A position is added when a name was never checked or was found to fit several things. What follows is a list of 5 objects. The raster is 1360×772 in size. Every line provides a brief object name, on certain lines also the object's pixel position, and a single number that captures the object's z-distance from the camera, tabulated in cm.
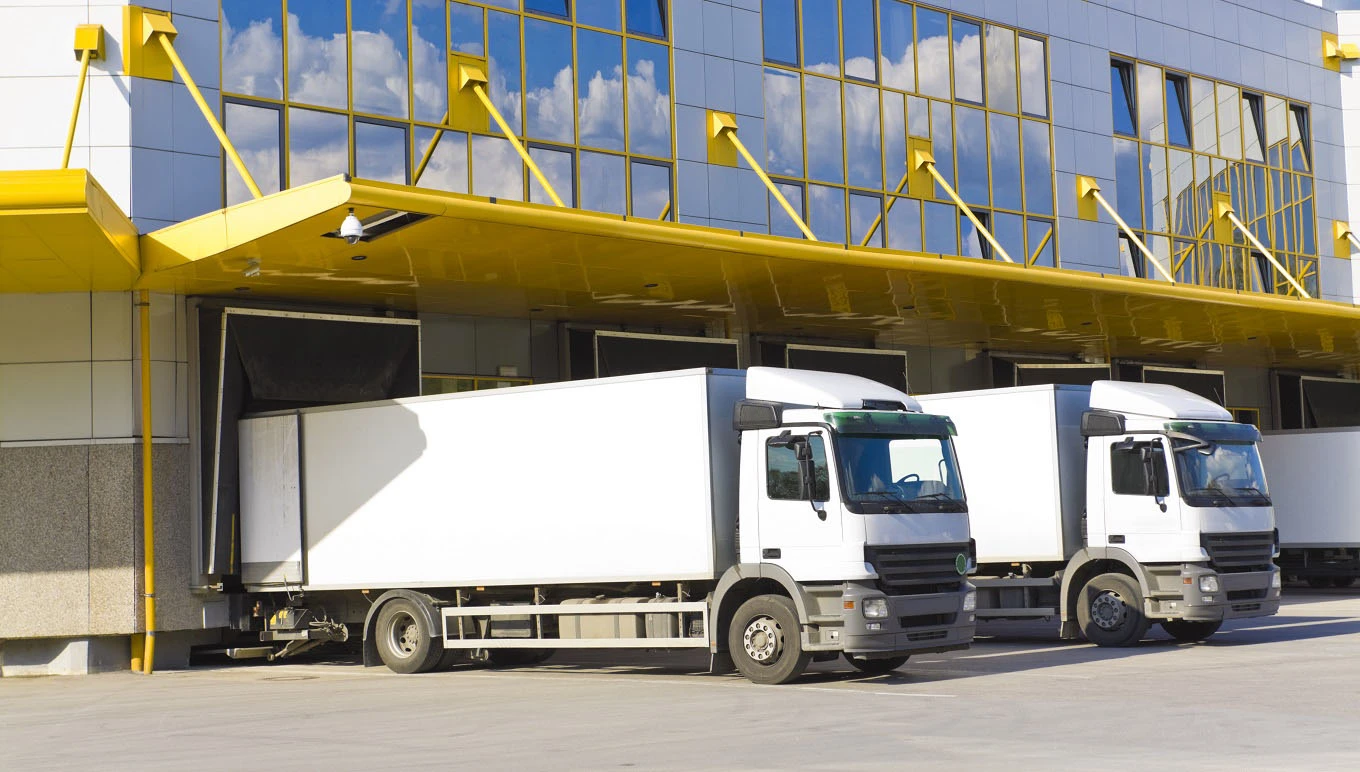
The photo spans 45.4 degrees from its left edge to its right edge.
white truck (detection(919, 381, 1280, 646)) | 1816
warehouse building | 1906
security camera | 1562
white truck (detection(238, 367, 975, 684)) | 1505
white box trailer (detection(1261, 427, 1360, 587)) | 2844
